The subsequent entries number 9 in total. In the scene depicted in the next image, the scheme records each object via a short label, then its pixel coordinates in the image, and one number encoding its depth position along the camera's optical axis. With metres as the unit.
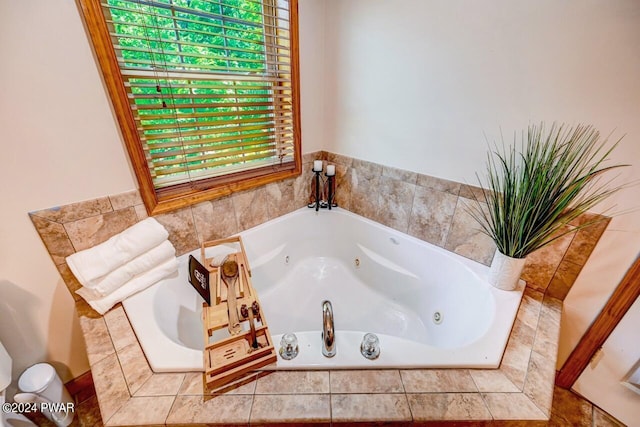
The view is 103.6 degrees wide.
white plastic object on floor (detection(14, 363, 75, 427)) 1.08
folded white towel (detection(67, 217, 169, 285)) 1.07
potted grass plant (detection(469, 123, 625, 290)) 1.00
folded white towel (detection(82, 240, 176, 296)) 1.09
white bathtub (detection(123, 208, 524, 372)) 0.94
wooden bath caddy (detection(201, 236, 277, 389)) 0.86
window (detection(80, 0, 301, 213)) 1.06
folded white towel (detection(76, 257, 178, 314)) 1.09
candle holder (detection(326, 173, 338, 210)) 1.95
